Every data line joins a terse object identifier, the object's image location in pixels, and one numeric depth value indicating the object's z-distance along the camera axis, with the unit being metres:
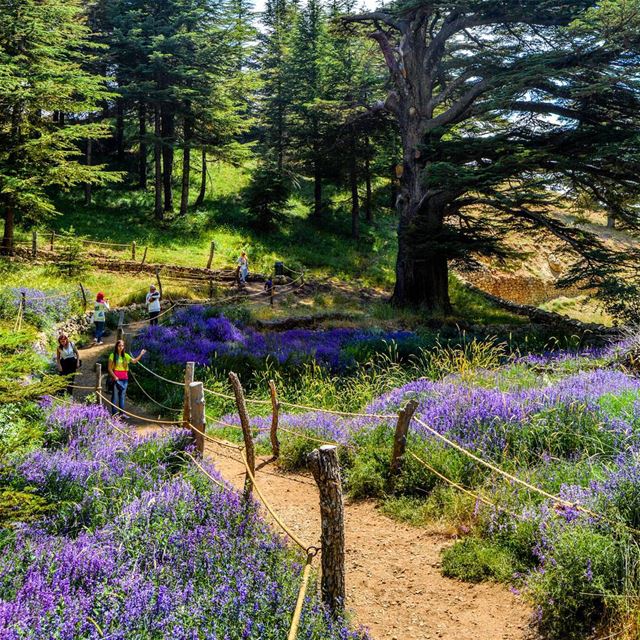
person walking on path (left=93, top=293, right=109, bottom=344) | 14.76
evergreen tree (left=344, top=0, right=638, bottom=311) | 14.66
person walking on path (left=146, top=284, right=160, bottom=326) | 16.38
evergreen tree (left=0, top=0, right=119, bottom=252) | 20.20
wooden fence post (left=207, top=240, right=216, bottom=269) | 25.86
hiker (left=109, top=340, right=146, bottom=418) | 10.12
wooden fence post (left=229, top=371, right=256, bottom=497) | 5.45
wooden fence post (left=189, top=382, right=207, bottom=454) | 6.76
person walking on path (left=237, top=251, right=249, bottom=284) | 23.73
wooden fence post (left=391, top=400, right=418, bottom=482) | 6.12
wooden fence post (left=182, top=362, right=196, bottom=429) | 7.06
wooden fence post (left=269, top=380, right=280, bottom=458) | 7.66
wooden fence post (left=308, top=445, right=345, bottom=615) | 3.89
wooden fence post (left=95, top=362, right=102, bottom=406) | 9.10
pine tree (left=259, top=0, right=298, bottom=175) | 34.94
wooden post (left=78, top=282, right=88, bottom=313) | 17.78
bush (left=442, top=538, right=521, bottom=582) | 4.54
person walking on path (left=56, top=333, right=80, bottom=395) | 10.36
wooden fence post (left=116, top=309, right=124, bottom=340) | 10.81
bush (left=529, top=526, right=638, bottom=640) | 3.63
